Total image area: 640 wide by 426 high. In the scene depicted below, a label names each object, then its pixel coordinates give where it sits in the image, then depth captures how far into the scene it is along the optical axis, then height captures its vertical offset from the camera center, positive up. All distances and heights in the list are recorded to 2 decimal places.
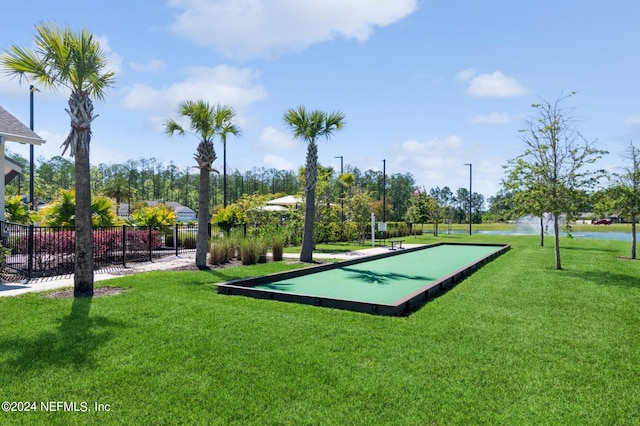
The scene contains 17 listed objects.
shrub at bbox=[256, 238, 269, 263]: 13.07 -1.09
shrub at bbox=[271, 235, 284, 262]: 13.88 -1.14
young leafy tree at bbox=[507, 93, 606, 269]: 11.81 +1.18
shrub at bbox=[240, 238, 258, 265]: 12.75 -1.12
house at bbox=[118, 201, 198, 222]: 70.49 +0.69
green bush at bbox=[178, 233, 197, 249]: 18.41 -1.03
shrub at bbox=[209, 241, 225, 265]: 12.51 -1.15
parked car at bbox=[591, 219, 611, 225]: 66.88 -1.14
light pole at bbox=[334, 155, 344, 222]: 28.45 +1.13
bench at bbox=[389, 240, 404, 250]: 19.81 -1.57
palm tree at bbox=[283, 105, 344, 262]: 14.29 +3.17
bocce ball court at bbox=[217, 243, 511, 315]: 6.85 -1.57
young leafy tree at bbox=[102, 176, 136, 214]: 44.88 +3.17
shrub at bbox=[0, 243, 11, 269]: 8.56 -0.76
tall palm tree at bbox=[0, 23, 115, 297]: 7.48 +2.77
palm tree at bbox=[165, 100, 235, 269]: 12.04 +2.69
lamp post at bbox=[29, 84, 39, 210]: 20.08 +4.82
